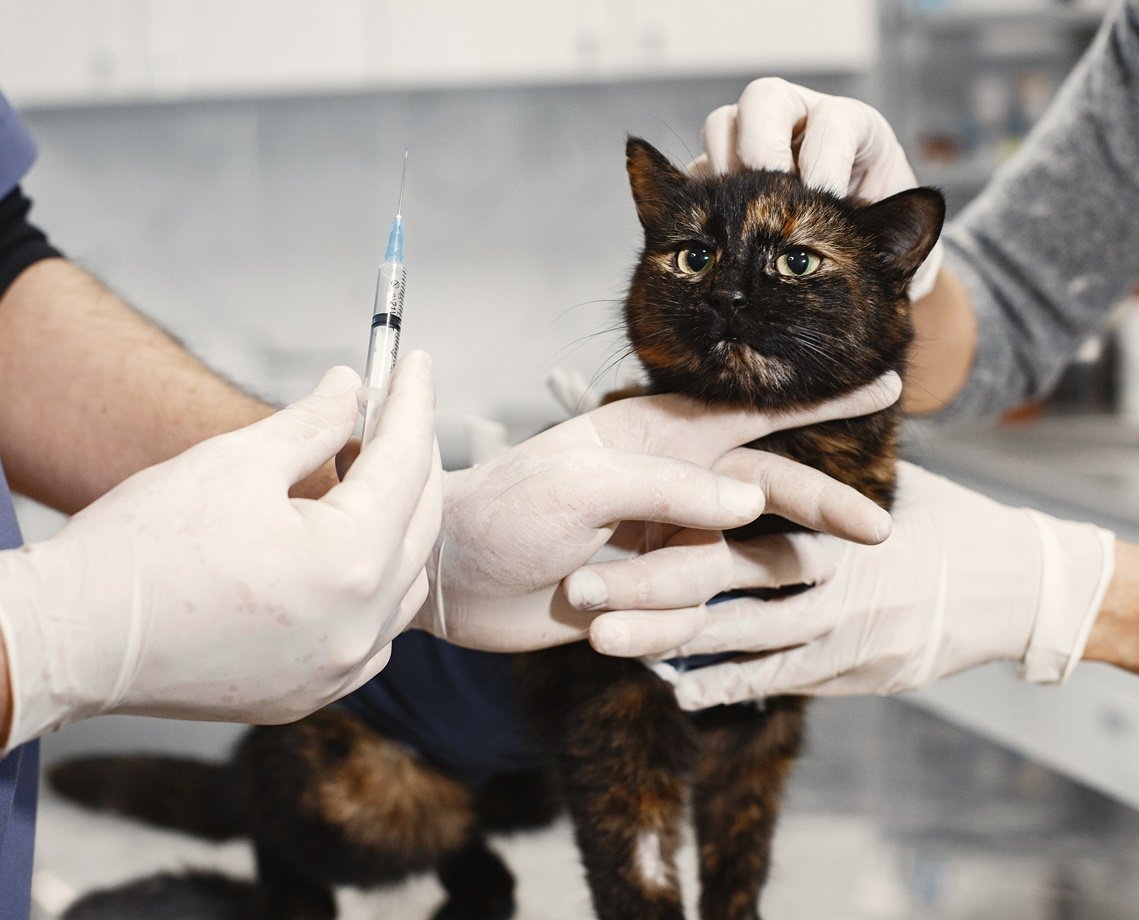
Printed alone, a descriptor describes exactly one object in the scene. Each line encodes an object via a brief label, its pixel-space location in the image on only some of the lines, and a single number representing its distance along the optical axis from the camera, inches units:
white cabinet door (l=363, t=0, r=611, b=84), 110.3
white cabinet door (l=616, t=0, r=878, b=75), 110.4
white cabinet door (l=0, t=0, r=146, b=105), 110.1
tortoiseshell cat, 32.5
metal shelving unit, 110.9
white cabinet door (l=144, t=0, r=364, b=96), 109.7
